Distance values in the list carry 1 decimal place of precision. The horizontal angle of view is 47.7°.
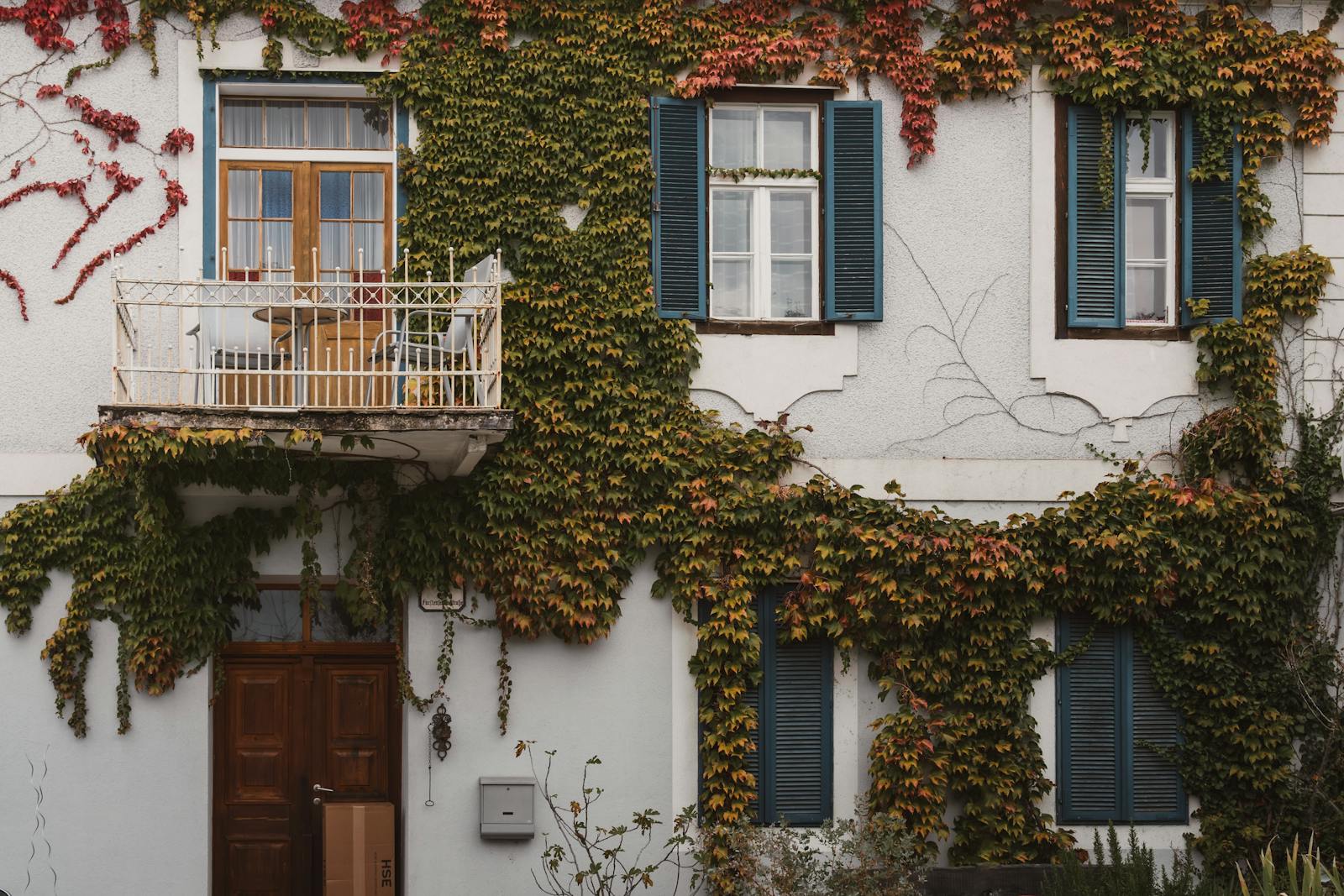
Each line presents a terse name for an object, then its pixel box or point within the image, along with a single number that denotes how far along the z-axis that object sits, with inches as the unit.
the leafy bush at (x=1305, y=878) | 289.3
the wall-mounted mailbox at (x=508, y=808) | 393.1
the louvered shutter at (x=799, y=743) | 409.1
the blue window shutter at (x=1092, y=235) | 420.5
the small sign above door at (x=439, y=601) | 398.0
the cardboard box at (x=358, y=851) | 388.8
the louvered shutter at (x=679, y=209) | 408.8
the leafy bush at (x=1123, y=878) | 378.6
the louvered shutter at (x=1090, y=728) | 414.9
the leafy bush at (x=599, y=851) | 394.6
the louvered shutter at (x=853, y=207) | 413.1
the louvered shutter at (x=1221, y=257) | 422.3
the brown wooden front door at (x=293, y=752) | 405.1
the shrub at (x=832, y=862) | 368.5
